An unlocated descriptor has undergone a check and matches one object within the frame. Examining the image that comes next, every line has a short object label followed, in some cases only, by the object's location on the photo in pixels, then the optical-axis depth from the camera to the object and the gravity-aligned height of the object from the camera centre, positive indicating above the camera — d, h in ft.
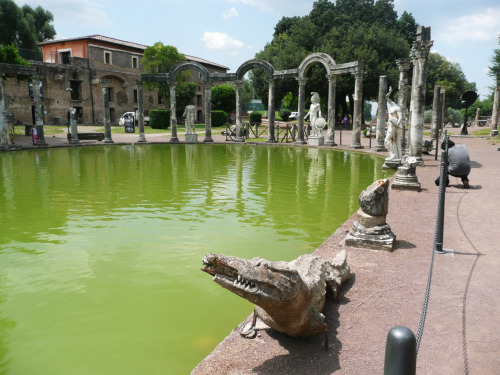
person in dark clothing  32.30 -2.77
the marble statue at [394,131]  41.11 -0.39
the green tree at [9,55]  80.94 +14.62
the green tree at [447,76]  151.02 +19.33
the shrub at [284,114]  180.86 +6.13
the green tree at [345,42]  118.42 +25.72
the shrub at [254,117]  143.13 +3.85
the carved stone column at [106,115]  82.96 +2.78
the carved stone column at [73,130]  80.12 -0.23
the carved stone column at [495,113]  86.75 +3.11
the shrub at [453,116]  155.12 +4.26
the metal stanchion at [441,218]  17.48 -3.81
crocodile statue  9.70 -4.03
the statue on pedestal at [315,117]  76.31 +2.03
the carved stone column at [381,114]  61.87 +2.06
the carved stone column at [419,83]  38.19 +4.26
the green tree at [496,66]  118.11 +17.47
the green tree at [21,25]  136.99 +36.59
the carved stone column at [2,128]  68.08 +0.09
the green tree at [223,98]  156.46 +11.51
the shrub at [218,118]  148.05 +3.73
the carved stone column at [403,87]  50.19 +5.01
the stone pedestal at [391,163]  45.70 -3.90
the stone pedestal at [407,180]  32.53 -4.09
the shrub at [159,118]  130.31 +3.28
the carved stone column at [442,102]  77.65 +5.17
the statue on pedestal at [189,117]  88.50 +2.33
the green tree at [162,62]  134.10 +21.50
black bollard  5.78 -3.13
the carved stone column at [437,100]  65.89 +4.57
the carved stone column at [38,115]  74.28 +2.54
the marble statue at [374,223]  18.66 -4.33
